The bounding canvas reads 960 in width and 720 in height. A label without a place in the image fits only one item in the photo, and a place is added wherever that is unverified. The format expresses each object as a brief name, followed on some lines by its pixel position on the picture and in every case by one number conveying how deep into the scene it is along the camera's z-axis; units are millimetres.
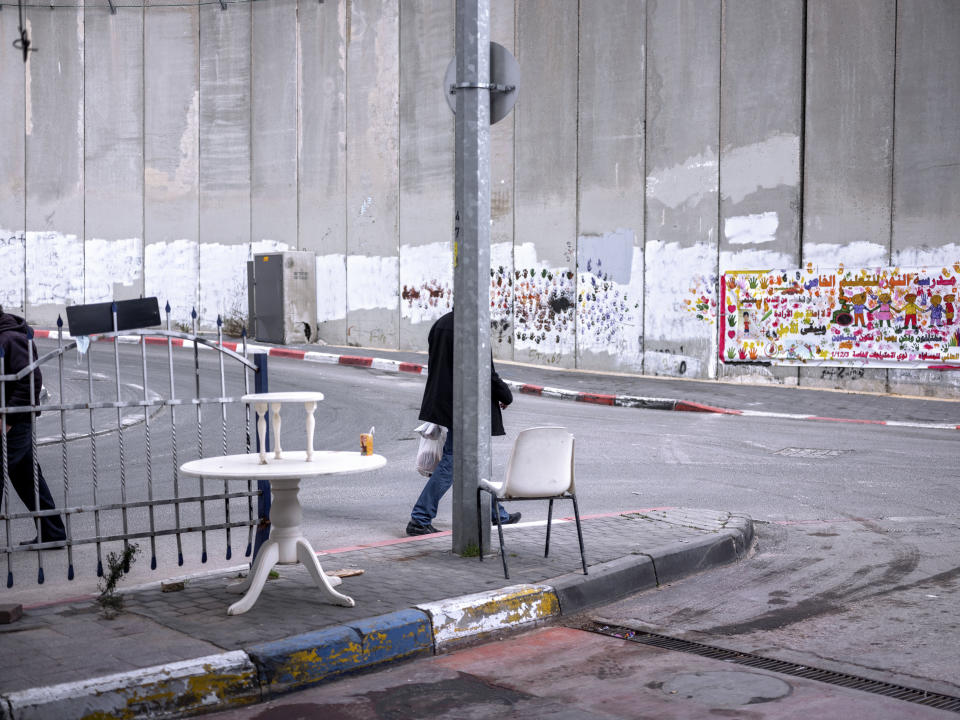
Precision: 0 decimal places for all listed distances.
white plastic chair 6121
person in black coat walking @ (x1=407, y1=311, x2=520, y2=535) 7629
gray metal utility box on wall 23625
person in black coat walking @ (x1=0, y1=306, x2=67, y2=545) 6973
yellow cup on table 6312
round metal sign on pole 6594
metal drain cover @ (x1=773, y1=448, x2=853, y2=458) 11586
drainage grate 4363
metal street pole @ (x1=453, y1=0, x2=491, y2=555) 6535
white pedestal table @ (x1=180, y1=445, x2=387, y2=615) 5285
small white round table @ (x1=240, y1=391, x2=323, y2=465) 5674
